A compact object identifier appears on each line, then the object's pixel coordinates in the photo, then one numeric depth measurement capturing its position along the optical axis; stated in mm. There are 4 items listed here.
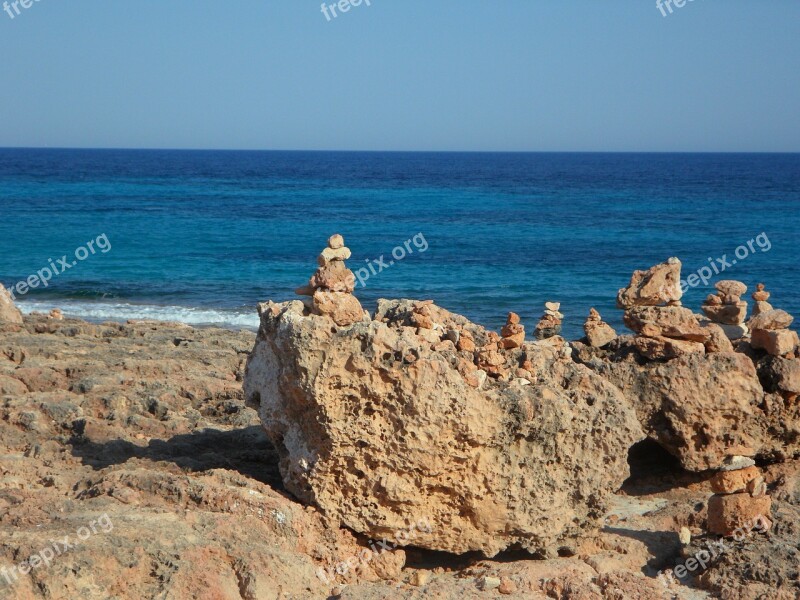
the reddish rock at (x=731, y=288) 11156
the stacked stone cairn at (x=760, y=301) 12291
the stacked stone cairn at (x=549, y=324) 11273
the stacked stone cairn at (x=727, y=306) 11008
